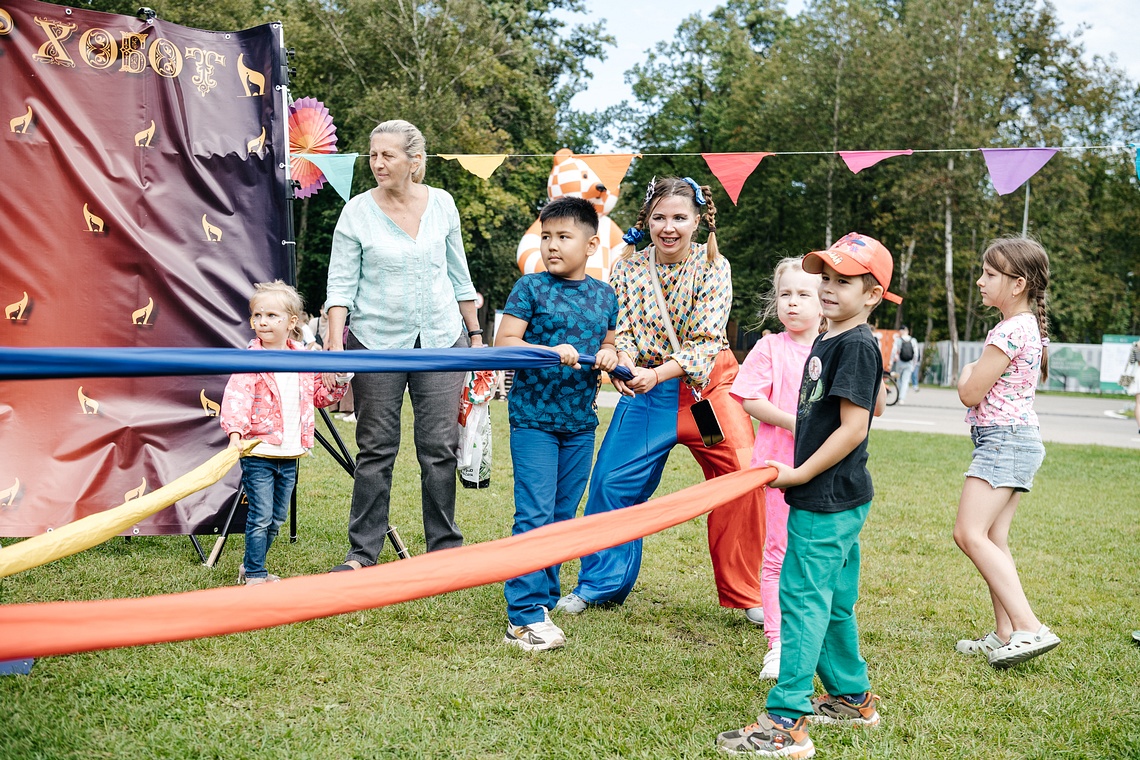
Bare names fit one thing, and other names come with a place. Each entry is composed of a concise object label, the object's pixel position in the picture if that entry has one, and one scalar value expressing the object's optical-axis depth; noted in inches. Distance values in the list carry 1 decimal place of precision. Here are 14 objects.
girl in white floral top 154.6
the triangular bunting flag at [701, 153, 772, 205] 324.2
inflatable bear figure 572.1
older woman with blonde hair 183.0
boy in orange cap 117.3
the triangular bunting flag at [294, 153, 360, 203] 325.4
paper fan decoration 268.4
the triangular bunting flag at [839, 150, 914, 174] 319.0
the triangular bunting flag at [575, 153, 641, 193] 375.9
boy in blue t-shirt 156.6
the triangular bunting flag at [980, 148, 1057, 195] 306.8
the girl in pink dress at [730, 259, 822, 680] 156.6
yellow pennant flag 341.7
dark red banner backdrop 198.2
